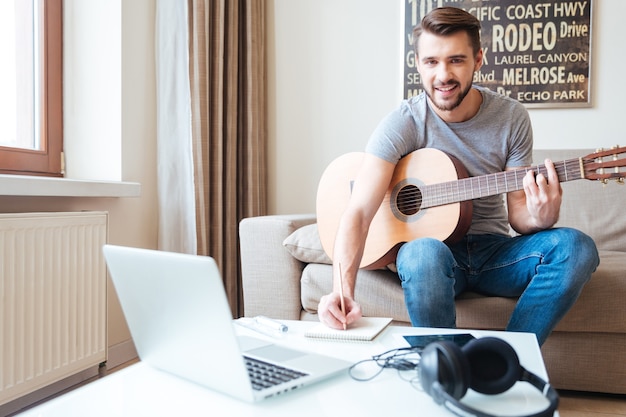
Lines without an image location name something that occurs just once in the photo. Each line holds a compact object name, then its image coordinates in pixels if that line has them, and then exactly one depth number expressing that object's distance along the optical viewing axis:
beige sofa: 1.63
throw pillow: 1.86
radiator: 1.55
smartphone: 0.97
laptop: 0.69
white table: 0.69
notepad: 1.02
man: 1.44
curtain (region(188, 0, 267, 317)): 2.34
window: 1.96
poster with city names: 2.54
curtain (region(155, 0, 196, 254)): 2.32
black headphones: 0.67
